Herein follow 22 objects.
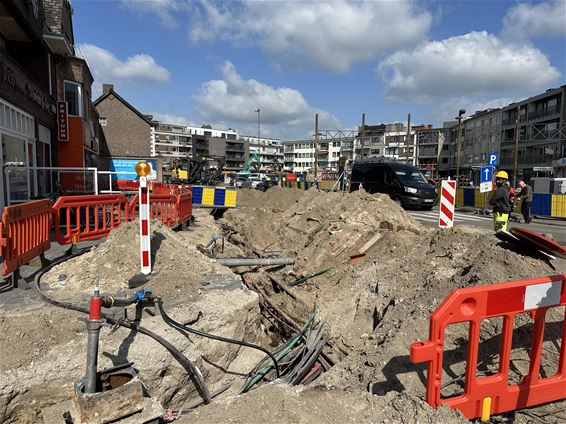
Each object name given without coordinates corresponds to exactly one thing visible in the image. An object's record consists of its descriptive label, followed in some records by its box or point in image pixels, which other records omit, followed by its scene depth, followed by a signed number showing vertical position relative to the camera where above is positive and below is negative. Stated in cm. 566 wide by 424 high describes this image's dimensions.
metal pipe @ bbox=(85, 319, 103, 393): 297 -132
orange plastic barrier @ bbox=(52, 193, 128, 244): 658 -70
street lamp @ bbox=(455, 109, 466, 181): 2514 +442
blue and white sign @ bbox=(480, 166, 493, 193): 1605 +13
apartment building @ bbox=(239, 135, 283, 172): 14288 +1118
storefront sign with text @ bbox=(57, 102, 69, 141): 1719 +236
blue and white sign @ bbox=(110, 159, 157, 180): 2110 +61
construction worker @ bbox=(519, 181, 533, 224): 1605 -70
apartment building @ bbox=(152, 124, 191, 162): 12038 +1159
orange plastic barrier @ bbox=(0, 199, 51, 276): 480 -76
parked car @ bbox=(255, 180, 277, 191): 3744 -44
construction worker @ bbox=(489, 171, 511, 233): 946 -52
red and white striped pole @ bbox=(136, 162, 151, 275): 534 -58
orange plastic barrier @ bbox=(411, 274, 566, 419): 289 -126
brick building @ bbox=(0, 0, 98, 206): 1121 +278
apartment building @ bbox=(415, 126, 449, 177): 9688 +852
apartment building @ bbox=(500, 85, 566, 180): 5259 +815
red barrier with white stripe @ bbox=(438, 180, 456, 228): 960 -54
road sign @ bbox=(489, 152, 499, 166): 1829 +105
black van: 1820 -17
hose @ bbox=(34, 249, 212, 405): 359 -172
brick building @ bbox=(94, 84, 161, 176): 4419 +568
